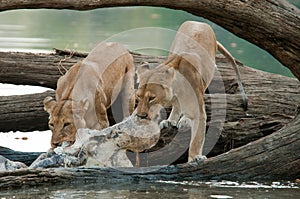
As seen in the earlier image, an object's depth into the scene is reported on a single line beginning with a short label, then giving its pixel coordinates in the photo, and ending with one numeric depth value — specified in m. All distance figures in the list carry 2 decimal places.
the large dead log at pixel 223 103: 18.91
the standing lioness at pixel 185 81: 16.86
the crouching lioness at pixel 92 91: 16.80
